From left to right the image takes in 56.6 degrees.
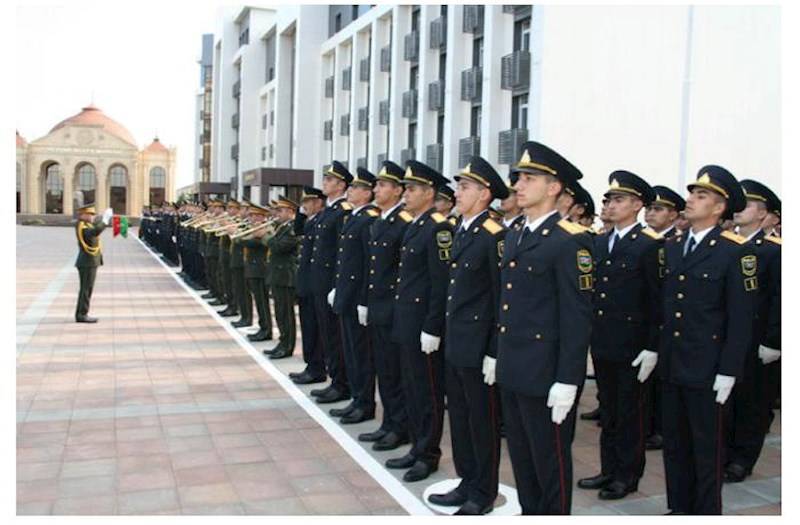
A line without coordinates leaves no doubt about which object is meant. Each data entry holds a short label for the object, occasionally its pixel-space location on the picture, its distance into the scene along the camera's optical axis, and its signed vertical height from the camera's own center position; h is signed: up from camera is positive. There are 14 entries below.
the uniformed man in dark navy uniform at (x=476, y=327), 4.07 -0.58
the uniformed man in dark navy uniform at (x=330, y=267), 6.68 -0.44
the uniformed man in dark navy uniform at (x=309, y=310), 7.15 -0.93
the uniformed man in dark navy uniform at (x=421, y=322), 4.74 -0.67
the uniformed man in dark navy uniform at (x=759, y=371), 5.08 -1.01
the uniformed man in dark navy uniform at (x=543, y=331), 3.44 -0.52
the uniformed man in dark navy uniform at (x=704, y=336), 3.82 -0.58
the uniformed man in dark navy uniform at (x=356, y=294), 5.95 -0.61
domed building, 78.50 +4.68
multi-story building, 17.52 +3.62
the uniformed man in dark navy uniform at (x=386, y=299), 5.40 -0.58
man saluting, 10.95 -0.65
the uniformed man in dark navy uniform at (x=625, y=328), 4.60 -0.64
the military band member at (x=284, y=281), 8.67 -0.75
